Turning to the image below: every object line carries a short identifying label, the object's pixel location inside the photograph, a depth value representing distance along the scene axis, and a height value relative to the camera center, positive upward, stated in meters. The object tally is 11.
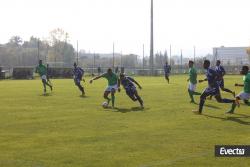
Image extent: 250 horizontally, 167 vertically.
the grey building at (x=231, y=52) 125.84 +2.91
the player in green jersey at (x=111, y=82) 22.05 -0.79
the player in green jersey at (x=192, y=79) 23.42 -0.71
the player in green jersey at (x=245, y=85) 17.55 -0.75
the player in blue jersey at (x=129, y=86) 21.50 -0.93
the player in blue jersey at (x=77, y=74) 28.89 -0.59
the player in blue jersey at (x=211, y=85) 17.67 -0.73
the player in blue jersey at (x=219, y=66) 23.53 -0.12
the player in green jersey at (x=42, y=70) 31.30 -0.43
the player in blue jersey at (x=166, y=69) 44.16 -0.53
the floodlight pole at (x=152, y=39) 69.88 +3.20
